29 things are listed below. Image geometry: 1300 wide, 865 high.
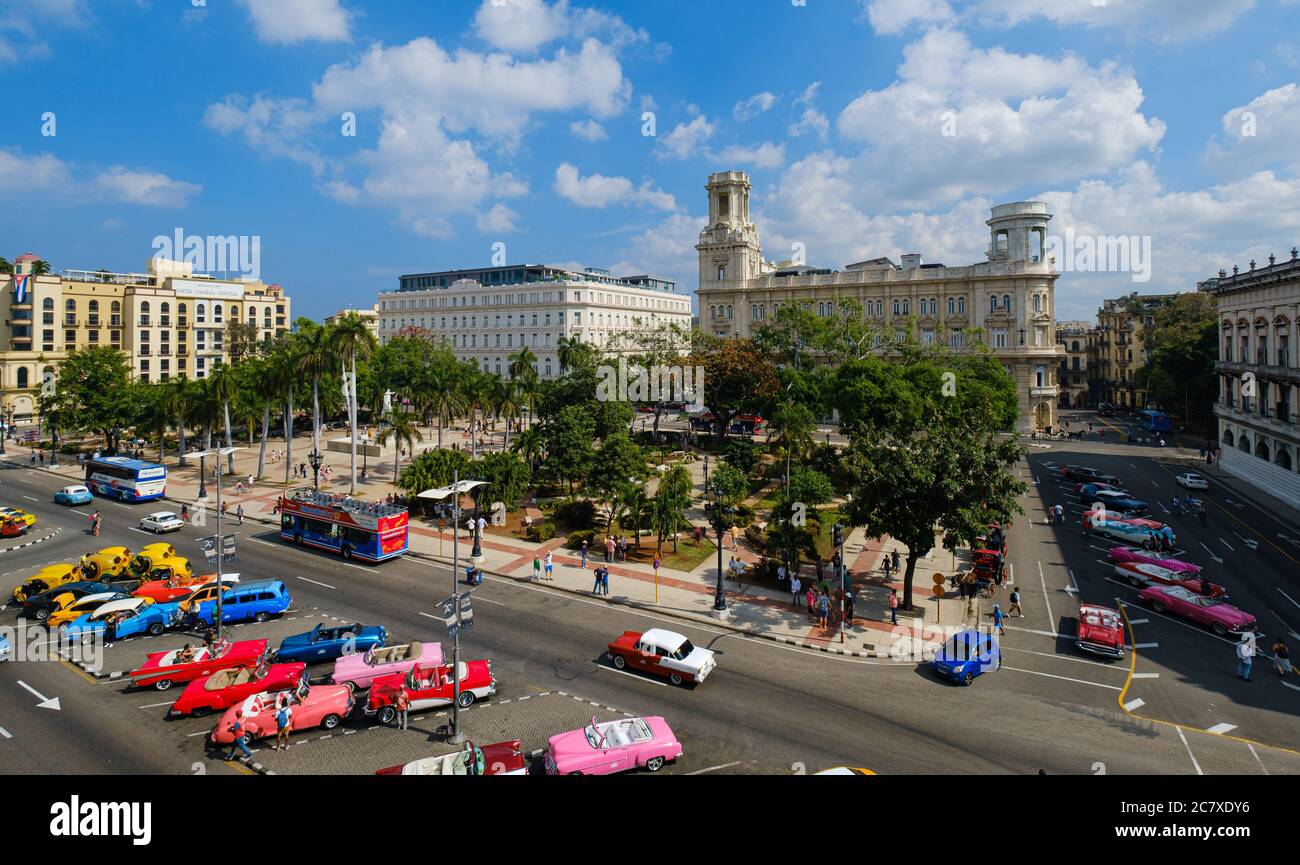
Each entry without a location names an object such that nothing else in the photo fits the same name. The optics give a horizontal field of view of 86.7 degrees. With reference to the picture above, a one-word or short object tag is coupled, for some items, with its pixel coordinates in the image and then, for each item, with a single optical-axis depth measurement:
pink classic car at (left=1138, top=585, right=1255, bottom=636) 27.52
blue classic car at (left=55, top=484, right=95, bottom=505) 49.47
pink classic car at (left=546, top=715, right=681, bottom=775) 17.36
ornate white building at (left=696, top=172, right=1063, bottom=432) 88.88
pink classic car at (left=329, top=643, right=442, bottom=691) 22.09
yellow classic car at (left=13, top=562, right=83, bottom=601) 30.08
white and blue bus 50.53
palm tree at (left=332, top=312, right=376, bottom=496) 52.16
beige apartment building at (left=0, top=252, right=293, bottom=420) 94.81
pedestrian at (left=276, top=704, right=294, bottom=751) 19.28
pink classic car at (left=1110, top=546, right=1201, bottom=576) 33.25
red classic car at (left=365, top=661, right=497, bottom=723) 20.91
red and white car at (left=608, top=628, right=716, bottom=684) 23.27
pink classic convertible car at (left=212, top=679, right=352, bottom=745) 19.14
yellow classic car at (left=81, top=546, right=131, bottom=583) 32.50
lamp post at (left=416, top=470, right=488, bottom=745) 19.44
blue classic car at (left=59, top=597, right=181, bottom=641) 26.39
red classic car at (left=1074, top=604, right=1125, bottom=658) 25.77
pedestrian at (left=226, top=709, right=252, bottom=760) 18.64
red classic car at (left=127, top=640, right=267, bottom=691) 22.64
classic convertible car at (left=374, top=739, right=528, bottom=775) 16.09
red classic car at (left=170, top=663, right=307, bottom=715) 20.78
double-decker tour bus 36.75
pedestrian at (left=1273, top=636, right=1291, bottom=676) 24.30
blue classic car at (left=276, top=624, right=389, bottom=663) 24.59
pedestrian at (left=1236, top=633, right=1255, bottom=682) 23.59
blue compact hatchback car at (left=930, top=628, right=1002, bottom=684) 23.80
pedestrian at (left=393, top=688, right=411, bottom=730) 20.50
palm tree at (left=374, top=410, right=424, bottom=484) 56.72
